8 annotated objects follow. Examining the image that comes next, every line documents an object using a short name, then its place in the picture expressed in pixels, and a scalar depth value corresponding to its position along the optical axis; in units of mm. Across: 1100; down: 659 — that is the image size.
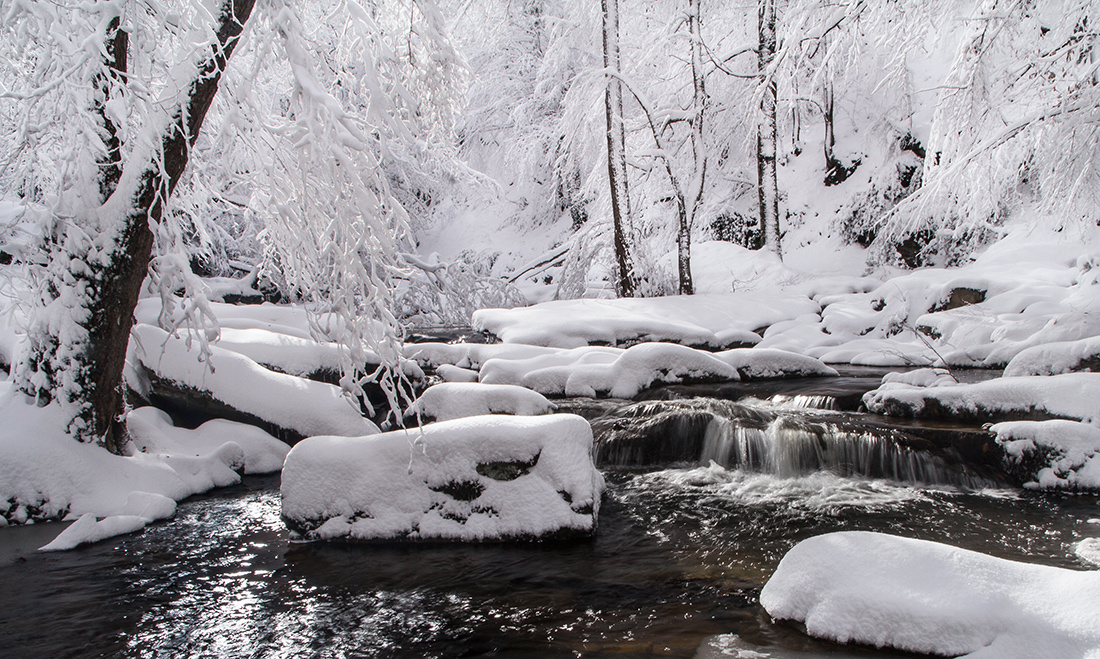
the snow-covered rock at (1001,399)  5383
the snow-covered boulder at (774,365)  8594
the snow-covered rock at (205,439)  6098
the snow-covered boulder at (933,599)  2549
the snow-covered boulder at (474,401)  6297
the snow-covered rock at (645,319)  10492
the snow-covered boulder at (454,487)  4543
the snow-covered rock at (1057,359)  6340
